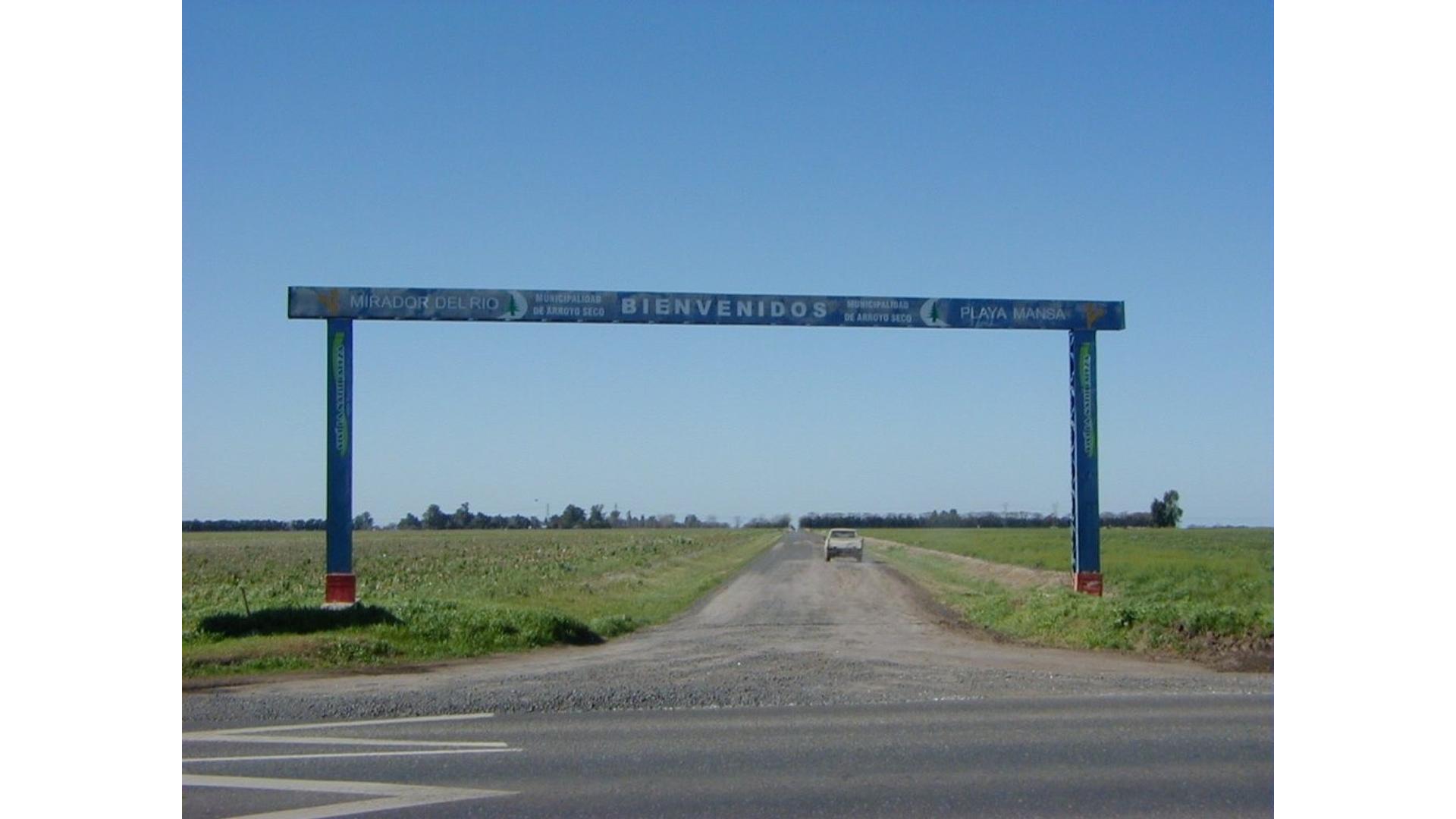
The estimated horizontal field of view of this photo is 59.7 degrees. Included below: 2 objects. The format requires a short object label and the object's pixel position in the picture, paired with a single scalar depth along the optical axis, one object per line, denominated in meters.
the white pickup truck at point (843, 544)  56.22
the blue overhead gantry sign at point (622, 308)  19.52
